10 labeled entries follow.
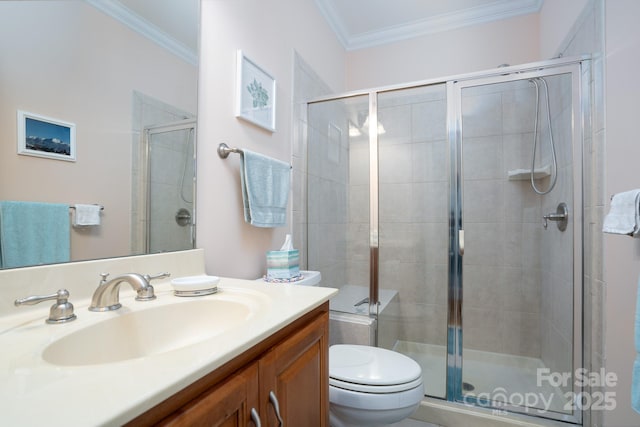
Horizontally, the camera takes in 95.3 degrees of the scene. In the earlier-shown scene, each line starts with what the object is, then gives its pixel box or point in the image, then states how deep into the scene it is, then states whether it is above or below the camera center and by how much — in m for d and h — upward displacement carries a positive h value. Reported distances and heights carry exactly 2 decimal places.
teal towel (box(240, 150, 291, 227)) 1.34 +0.12
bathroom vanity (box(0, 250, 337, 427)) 0.38 -0.26
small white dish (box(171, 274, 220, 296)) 0.90 -0.23
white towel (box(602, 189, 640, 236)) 0.99 +0.00
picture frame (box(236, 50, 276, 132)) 1.35 +0.60
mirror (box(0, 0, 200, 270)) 0.68 +0.30
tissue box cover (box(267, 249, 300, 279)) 1.41 -0.26
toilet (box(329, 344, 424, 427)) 1.12 -0.70
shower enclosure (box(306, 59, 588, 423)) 1.62 -0.06
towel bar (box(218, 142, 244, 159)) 1.27 +0.27
